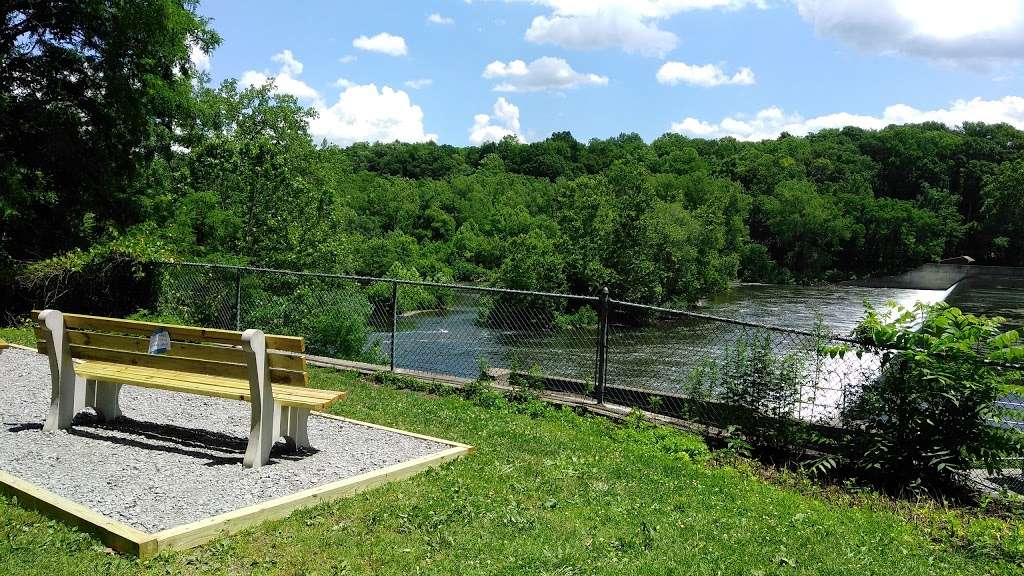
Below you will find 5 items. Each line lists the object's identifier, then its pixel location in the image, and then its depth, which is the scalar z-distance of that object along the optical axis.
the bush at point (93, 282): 12.30
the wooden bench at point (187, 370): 5.27
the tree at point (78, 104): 14.12
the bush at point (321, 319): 11.60
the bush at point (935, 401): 5.73
